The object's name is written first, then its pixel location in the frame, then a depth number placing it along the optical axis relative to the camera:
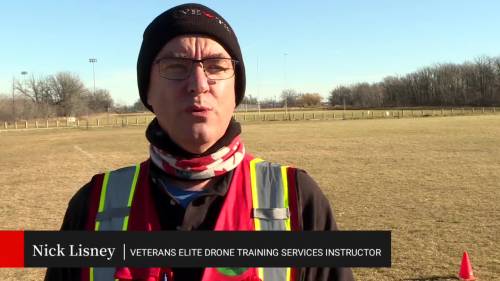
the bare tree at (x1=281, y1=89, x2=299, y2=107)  184.50
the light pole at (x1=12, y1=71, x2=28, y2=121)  92.94
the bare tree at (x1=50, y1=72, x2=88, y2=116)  115.56
